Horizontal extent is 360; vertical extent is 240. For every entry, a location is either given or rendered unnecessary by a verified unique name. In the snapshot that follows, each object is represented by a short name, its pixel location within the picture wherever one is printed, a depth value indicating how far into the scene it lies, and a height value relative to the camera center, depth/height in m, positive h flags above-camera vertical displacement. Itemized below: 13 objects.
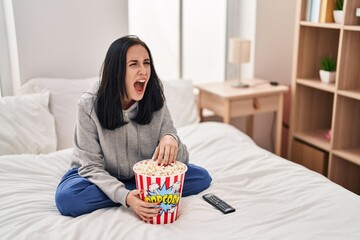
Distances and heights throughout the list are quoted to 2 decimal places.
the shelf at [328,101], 2.17 -0.51
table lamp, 2.50 -0.22
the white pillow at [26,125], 1.94 -0.52
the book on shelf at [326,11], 2.27 +0.00
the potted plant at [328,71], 2.35 -0.32
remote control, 1.48 -0.67
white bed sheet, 1.32 -0.66
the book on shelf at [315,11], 2.31 +0.00
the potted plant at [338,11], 2.20 +0.00
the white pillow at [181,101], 2.37 -0.50
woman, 1.45 -0.45
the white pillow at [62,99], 2.14 -0.44
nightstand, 2.42 -0.51
